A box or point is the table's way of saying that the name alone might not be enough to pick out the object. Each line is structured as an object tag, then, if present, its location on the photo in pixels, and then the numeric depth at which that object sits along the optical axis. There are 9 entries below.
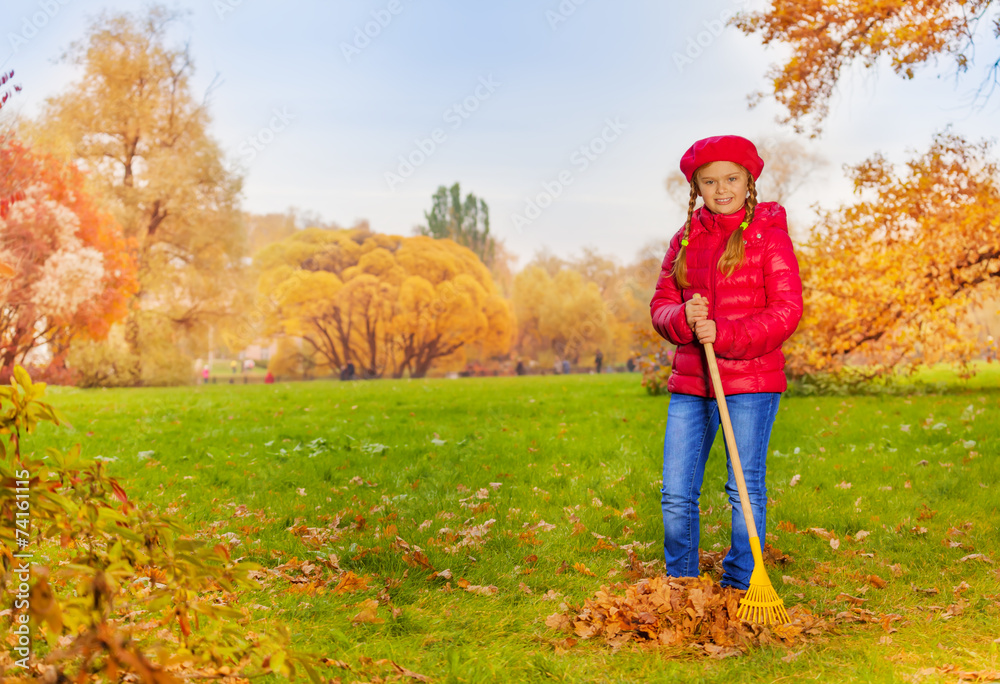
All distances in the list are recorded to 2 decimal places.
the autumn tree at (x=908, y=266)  12.81
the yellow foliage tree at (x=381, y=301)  33.78
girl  3.53
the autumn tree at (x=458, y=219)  49.59
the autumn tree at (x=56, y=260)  18.28
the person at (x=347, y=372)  33.28
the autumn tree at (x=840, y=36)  9.94
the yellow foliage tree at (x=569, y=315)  40.62
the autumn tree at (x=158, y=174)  25.84
